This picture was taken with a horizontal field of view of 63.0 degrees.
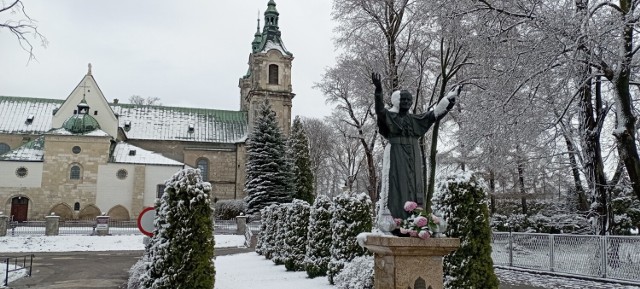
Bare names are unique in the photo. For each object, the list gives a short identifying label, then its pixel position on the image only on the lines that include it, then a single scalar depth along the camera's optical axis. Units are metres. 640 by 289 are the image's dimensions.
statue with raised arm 6.69
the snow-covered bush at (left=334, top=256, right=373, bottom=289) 9.90
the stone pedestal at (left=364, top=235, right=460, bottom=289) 5.94
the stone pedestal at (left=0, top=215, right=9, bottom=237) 31.67
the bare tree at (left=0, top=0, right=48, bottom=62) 11.63
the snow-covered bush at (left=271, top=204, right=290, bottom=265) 18.26
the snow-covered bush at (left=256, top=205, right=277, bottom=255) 20.60
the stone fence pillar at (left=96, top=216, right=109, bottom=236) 33.88
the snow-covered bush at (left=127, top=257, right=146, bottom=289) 12.69
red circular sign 11.29
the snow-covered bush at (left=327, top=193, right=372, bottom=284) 12.57
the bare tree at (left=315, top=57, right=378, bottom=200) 25.34
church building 44.75
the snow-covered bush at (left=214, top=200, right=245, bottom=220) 45.80
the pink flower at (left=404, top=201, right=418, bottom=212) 6.20
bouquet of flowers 5.97
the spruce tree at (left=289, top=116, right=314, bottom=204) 45.53
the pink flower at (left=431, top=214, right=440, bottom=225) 6.12
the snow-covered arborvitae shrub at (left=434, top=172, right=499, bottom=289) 9.51
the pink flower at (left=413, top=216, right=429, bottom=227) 5.95
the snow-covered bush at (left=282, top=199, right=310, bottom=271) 16.58
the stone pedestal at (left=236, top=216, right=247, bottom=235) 36.94
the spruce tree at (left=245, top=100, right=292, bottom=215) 42.88
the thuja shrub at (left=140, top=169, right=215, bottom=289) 10.05
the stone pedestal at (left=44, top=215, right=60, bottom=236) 33.03
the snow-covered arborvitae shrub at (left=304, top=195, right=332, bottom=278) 14.33
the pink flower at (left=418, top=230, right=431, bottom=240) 5.94
